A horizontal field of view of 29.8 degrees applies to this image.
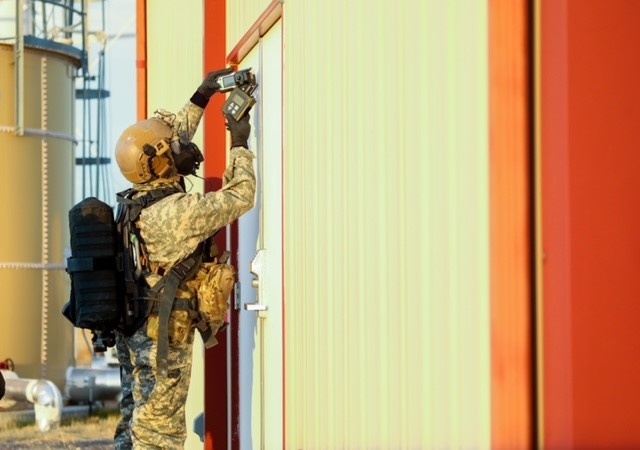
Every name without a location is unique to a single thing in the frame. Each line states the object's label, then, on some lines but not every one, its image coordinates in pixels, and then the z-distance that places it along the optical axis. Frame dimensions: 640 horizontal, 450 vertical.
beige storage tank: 17.36
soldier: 5.62
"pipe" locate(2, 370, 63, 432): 14.97
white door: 5.86
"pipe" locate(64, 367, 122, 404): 17.48
